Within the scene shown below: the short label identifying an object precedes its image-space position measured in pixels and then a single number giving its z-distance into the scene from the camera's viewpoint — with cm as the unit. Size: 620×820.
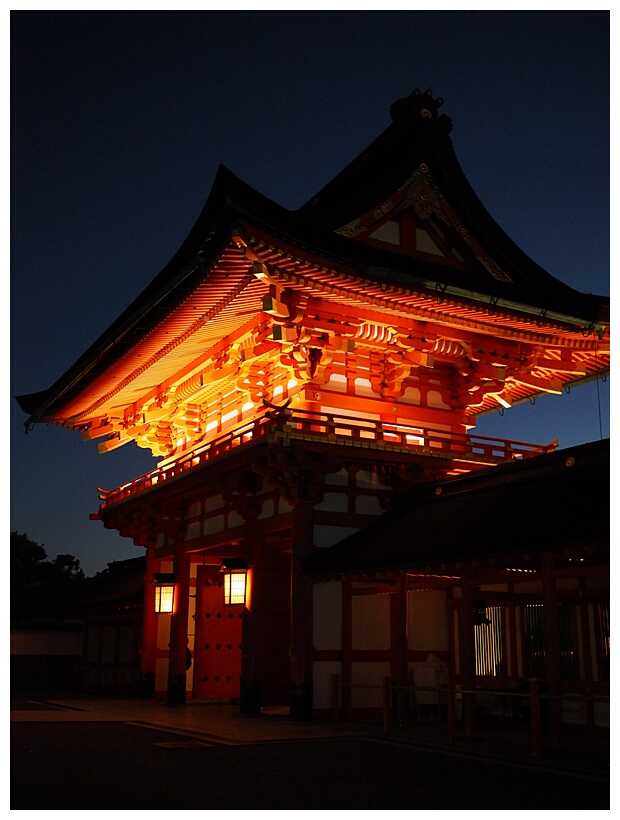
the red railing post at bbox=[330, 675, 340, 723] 1598
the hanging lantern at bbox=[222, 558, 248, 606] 1812
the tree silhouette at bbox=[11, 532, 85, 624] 3438
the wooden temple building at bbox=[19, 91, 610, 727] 1444
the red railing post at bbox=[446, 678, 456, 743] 1270
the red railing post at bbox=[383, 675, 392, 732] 1429
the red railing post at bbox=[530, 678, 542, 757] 1127
